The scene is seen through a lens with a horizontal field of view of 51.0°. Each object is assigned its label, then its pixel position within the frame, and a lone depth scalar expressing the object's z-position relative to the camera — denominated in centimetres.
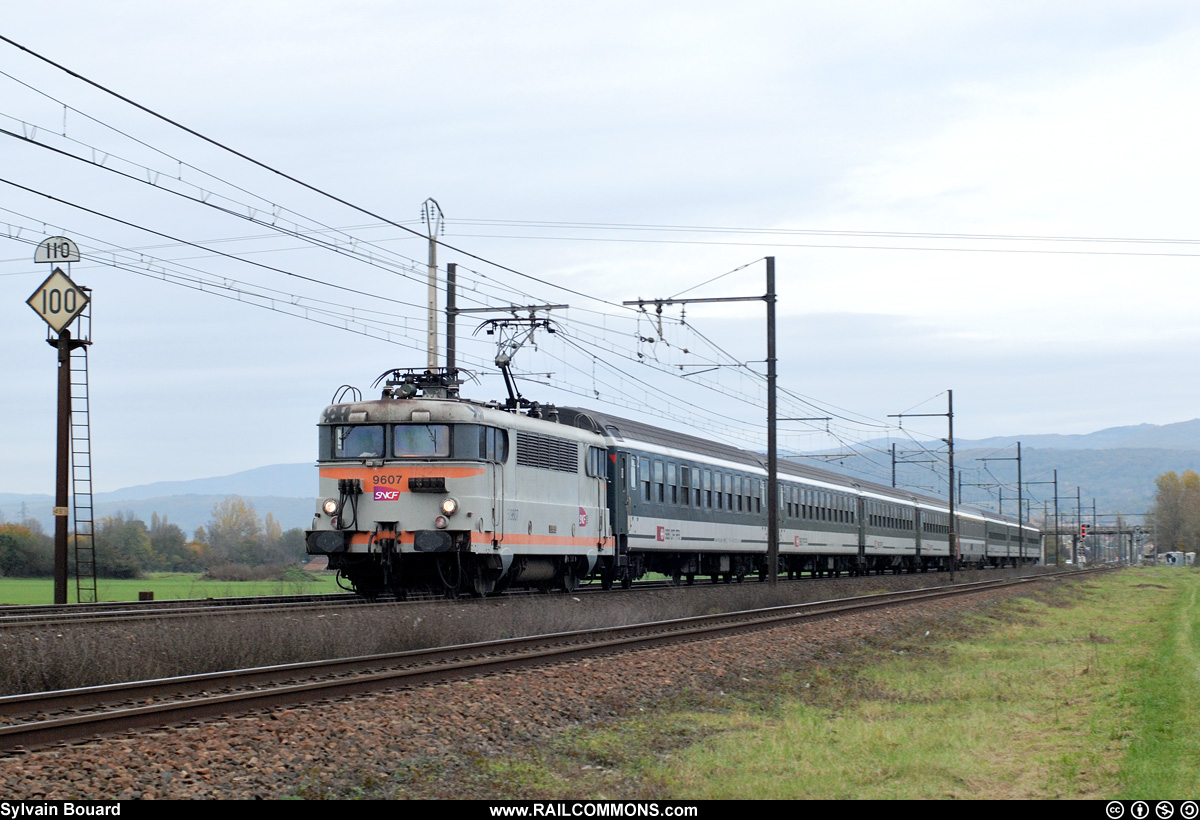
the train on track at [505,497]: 2166
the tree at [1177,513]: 17712
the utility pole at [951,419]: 5078
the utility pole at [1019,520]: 7922
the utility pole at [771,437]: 3084
